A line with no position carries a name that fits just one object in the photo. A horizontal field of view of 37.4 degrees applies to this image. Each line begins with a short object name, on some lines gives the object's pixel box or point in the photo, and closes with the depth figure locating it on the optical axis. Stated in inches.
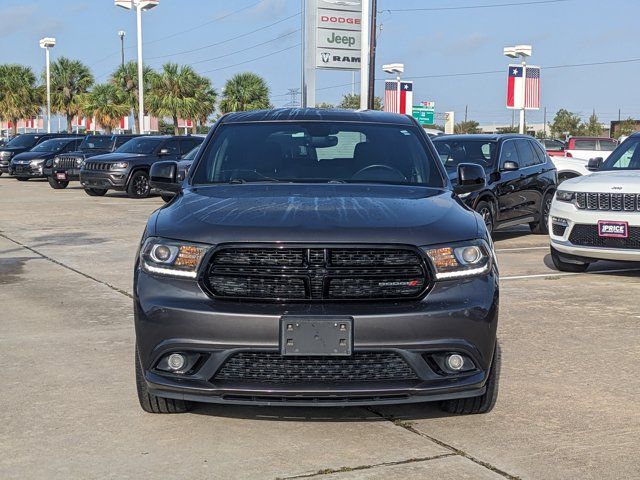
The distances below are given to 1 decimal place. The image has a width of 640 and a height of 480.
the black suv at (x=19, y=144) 1395.2
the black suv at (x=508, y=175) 532.1
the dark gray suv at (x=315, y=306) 170.1
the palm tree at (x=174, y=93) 2608.3
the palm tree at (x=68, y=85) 2938.0
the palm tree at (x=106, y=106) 2721.5
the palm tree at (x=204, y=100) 2650.1
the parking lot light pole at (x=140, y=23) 1894.7
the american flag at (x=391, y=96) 1979.6
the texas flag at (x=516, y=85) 1384.1
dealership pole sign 1098.7
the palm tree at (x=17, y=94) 2960.1
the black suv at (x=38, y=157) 1227.2
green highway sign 2362.2
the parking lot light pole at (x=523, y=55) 1382.9
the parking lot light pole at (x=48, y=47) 2610.7
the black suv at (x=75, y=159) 1097.4
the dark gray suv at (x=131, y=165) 937.5
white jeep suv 385.1
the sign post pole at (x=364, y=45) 1127.0
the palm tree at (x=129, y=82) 2733.8
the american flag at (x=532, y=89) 1433.3
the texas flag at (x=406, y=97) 1987.0
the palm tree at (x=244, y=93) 2731.3
